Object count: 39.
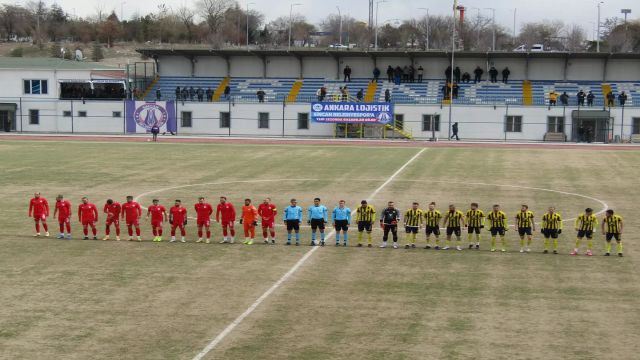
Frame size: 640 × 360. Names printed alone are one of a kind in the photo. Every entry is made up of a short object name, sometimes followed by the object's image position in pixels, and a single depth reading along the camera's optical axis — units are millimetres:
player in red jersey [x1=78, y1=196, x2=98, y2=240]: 26719
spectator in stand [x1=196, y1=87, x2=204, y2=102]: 81000
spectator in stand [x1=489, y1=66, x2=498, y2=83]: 83125
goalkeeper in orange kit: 26297
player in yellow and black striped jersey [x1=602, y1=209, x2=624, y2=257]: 24719
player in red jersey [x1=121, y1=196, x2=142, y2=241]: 26734
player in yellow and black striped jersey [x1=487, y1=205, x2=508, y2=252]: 25422
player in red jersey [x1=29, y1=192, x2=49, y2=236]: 27406
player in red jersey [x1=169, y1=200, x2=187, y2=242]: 26406
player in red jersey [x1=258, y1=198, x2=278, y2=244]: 26234
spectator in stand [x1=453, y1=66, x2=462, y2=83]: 83188
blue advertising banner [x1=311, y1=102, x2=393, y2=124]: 75062
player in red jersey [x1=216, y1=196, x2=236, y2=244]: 26359
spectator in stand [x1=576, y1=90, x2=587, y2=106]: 74812
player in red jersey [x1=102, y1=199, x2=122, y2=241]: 26812
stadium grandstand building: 75500
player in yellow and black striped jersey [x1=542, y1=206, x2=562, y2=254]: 25062
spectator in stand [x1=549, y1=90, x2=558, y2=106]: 76250
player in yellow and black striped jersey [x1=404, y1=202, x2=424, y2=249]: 25984
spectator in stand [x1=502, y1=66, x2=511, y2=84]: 82938
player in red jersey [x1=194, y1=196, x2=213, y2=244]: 26469
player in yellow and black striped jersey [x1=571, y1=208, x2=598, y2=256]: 24984
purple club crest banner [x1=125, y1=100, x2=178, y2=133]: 78812
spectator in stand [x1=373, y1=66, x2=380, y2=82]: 85412
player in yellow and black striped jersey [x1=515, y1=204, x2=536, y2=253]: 25250
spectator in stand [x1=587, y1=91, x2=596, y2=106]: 75612
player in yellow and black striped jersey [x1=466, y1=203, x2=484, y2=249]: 25688
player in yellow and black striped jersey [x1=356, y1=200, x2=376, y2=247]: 25891
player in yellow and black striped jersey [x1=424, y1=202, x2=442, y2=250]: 25688
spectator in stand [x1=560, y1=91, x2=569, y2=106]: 75375
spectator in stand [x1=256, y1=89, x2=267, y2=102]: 80844
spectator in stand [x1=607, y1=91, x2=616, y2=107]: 75062
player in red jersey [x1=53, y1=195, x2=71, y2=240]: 26781
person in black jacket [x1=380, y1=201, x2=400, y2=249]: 25875
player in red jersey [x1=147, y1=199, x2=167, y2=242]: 26625
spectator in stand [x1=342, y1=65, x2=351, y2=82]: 84956
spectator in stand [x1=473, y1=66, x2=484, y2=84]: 82625
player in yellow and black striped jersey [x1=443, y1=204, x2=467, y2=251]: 25797
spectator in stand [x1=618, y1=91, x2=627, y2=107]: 75688
